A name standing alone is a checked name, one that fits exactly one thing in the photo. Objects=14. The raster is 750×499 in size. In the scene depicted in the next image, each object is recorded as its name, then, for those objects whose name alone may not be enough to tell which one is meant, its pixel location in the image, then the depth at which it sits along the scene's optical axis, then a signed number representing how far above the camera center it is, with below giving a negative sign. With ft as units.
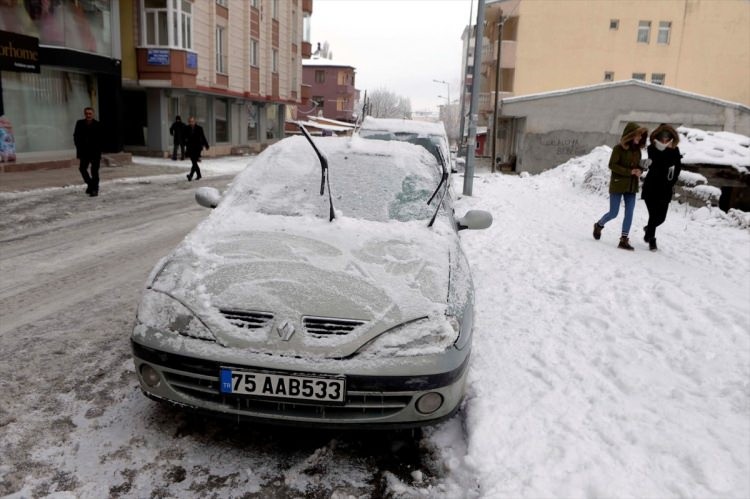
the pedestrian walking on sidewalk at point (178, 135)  73.67 -1.09
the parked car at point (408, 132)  35.86 +0.26
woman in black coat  24.54 -0.98
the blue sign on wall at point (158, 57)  76.95 +9.26
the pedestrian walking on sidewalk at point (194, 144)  55.49 -1.66
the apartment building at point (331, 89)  279.90 +21.46
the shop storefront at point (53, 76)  52.80 +4.78
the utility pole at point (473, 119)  49.87 +1.71
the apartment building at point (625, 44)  124.57 +22.26
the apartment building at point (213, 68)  77.82 +9.69
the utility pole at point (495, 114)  94.38 +4.22
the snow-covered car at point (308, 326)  8.61 -3.04
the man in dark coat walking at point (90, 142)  38.70 -1.27
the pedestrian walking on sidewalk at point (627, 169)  25.35 -1.08
